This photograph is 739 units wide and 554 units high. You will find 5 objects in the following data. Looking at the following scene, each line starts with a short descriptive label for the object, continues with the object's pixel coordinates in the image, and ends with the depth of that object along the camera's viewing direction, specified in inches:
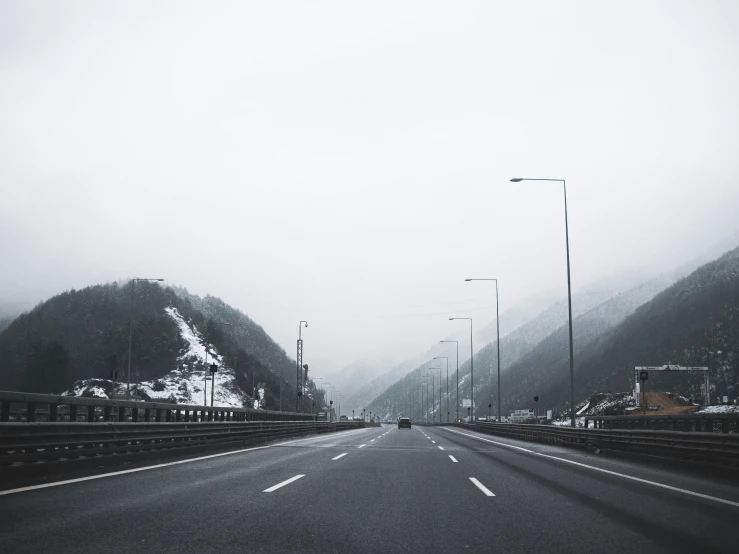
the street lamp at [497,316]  2012.8
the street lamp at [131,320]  1608.0
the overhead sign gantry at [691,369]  3316.9
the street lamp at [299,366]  2119.8
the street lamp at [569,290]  1079.3
